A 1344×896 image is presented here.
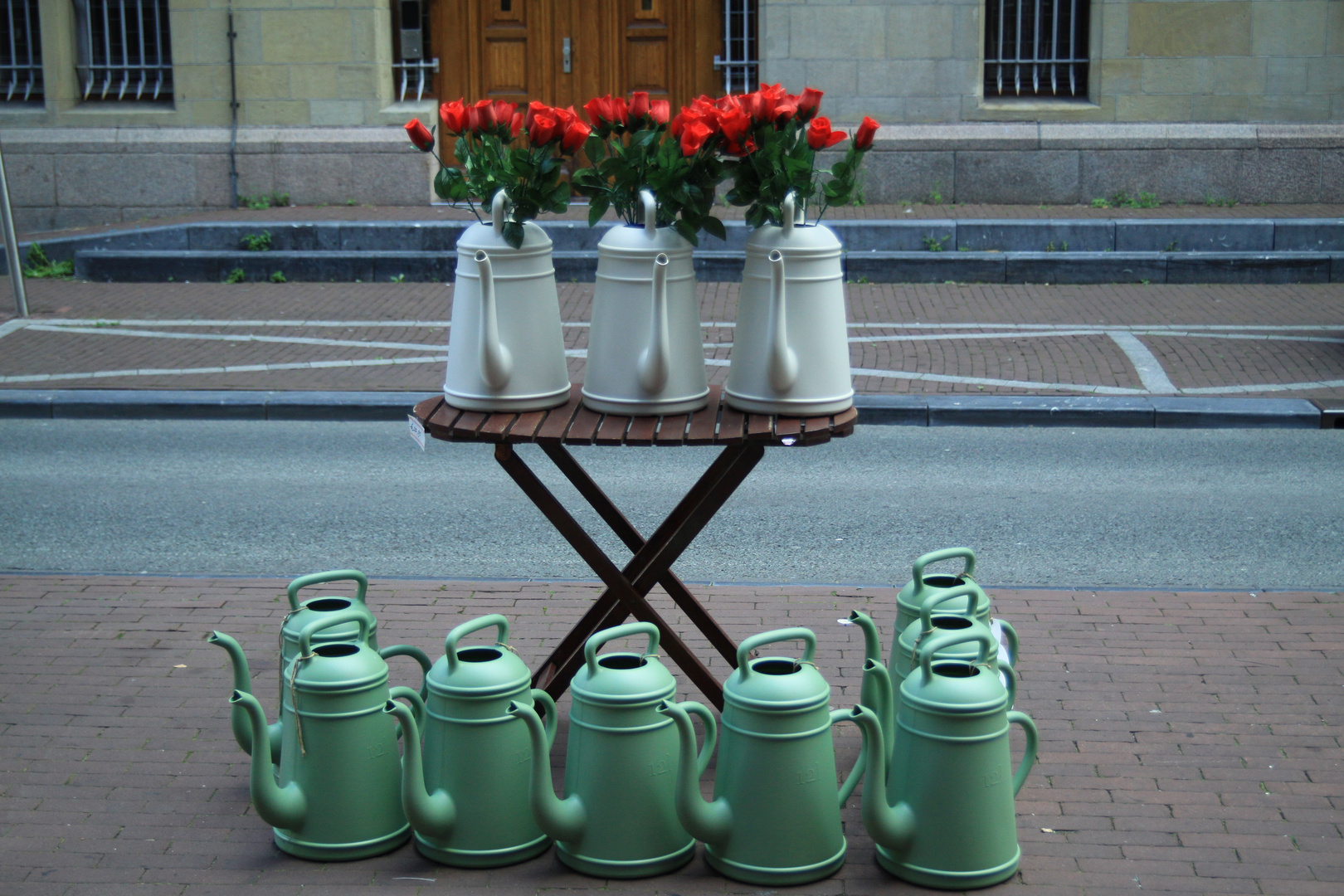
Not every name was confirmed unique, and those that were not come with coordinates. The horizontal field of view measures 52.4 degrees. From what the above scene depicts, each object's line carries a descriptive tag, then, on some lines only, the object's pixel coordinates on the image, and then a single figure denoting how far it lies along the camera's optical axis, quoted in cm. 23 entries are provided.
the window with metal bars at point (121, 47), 1686
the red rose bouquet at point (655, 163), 384
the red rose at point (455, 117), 394
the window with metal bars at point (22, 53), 1698
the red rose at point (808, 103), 380
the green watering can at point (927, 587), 404
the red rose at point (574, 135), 388
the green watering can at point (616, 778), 350
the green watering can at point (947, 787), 345
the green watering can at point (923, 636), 375
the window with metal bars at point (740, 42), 1631
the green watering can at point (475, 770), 359
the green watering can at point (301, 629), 390
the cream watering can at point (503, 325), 388
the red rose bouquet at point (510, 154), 387
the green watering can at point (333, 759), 360
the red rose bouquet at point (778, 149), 377
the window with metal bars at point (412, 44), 1672
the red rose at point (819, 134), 374
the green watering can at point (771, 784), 346
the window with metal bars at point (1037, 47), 1633
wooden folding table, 381
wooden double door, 1647
